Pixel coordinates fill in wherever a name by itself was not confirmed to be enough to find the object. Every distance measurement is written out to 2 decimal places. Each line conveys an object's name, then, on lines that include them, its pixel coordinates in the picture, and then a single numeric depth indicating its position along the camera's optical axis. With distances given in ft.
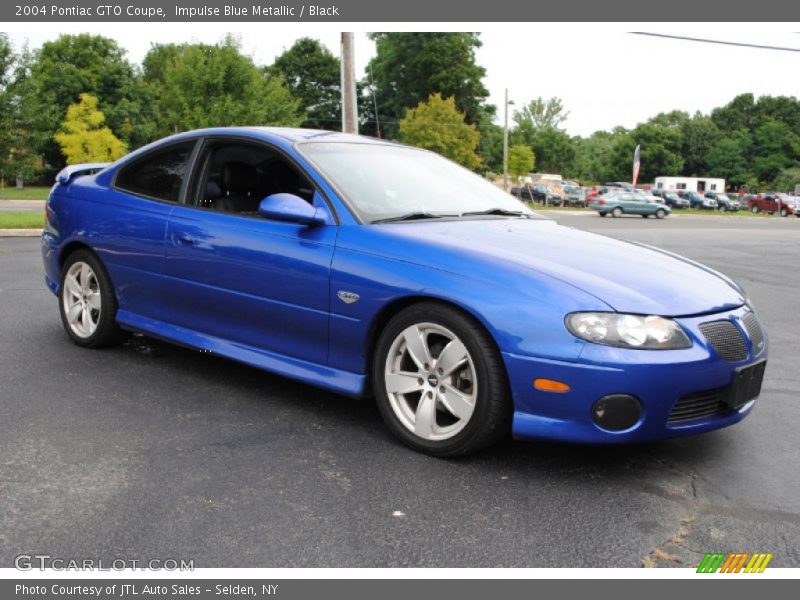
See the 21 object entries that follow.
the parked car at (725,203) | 193.59
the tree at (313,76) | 243.60
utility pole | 54.70
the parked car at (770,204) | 172.04
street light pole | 186.20
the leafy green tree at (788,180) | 284.43
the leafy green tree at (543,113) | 336.49
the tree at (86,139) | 119.85
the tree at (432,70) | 230.27
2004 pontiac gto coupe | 10.48
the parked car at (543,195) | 179.83
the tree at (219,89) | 89.81
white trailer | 250.37
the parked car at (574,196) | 183.32
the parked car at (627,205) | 133.18
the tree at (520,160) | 215.92
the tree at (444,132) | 167.22
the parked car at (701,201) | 187.32
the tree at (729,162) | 318.45
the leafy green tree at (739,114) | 351.05
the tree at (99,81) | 165.37
